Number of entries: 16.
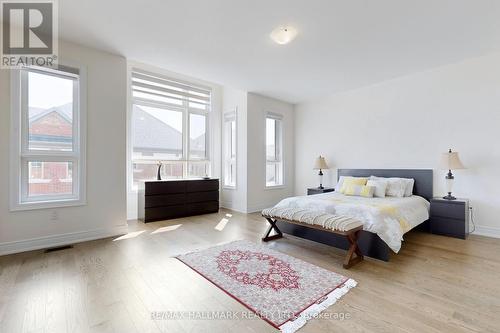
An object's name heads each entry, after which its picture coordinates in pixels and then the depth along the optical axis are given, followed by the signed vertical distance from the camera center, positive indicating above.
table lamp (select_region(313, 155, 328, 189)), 5.34 +0.02
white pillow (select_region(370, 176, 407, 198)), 3.97 -0.37
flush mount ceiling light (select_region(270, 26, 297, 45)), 2.87 +1.65
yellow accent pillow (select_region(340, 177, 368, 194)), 4.23 -0.29
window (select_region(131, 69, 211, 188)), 4.78 +0.85
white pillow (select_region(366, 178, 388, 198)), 3.92 -0.34
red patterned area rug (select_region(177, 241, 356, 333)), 1.71 -1.05
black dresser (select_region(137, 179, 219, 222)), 4.46 -0.67
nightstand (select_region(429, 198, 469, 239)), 3.45 -0.78
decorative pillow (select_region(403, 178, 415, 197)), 4.06 -0.35
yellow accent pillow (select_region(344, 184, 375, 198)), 3.93 -0.42
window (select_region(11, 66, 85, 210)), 2.90 +0.36
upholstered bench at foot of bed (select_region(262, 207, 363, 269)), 2.50 -0.66
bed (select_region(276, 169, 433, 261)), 2.64 -0.61
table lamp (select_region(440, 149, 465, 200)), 3.54 +0.03
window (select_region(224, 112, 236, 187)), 5.70 +0.41
